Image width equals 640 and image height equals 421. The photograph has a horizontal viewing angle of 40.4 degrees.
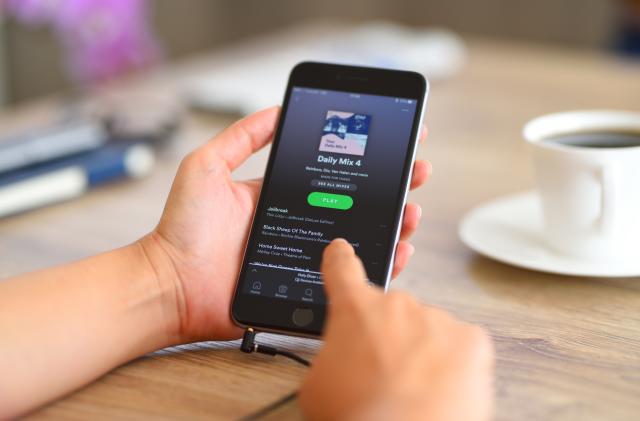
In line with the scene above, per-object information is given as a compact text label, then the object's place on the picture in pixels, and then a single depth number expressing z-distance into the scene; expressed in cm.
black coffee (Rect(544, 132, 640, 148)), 84
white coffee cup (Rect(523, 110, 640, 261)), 75
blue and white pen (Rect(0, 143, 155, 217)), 100
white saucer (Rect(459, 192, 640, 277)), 77
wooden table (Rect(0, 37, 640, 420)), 60
